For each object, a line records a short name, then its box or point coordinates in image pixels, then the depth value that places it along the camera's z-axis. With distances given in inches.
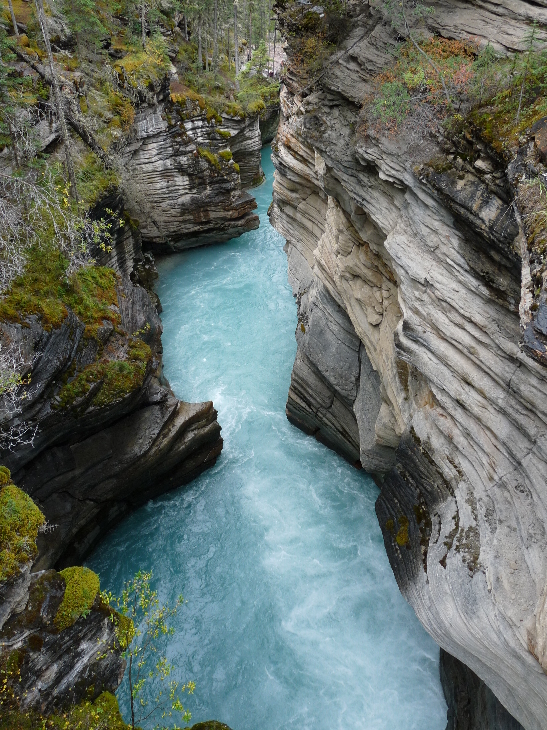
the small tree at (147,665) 416.5
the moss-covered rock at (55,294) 443.8
